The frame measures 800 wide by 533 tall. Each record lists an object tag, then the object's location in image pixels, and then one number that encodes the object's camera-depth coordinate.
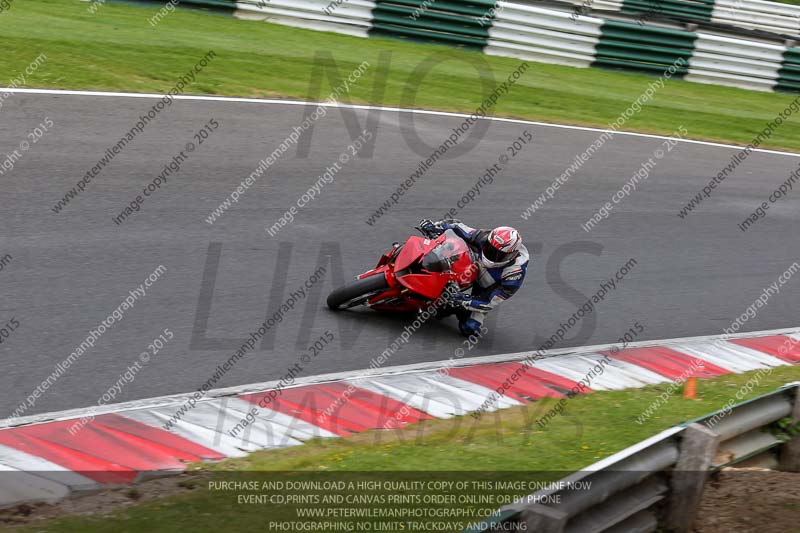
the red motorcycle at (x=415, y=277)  17.77
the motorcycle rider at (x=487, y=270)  17.52
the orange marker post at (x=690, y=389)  17.09
